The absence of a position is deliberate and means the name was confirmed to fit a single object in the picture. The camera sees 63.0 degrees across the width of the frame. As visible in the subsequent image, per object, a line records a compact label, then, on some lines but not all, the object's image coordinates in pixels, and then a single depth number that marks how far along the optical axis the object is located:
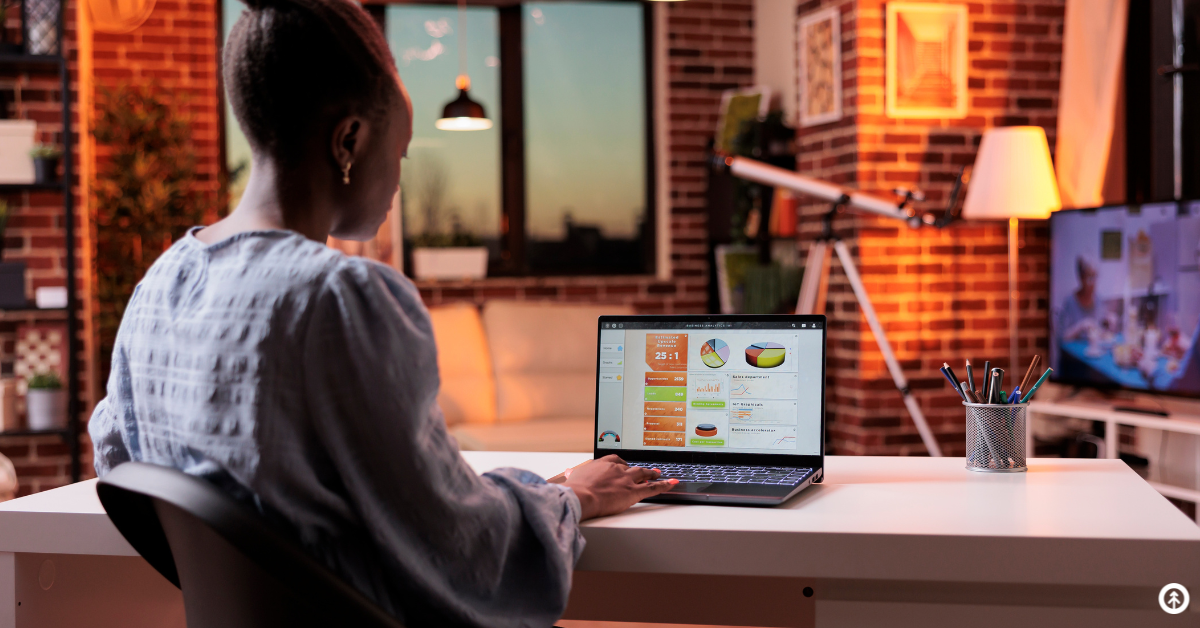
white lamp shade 3.54
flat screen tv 3.08
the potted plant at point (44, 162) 3.83
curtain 3.70
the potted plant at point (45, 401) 3.82
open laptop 1.44
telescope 3.71
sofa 4.12
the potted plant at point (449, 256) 5.27
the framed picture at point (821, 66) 3.93
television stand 2.97
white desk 1.09
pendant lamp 4.57
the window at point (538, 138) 5.43
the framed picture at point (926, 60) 3.83
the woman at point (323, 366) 0.85
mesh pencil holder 1.48
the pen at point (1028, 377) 1.52
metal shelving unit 3.82
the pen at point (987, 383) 1.49
